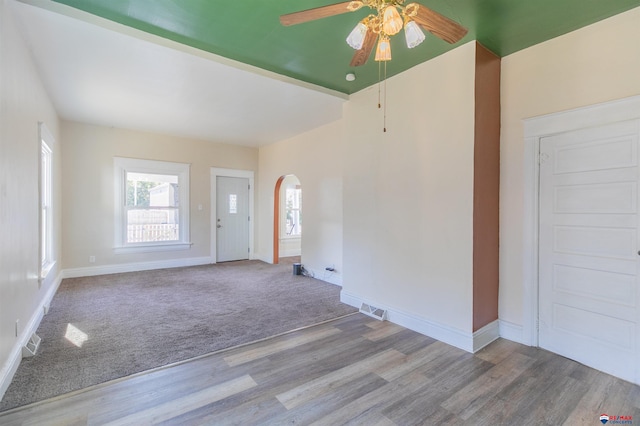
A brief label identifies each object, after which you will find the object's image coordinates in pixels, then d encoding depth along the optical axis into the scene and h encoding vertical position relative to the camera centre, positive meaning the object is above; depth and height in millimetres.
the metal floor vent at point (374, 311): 3420 -1190
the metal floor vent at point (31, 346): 2467 -1173
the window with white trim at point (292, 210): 8445 +3
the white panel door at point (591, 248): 2268 -305
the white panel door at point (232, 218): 6902 -197
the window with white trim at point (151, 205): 5719 +92
